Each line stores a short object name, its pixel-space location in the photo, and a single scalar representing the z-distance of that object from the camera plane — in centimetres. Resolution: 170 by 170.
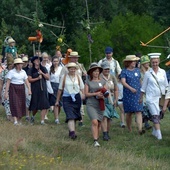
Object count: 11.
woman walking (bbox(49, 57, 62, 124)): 1852
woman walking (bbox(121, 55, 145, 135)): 1543
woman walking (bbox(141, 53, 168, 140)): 1475
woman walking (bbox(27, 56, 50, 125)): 1731
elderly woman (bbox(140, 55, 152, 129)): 1639
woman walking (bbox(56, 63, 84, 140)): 1478
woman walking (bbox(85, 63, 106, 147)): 1397
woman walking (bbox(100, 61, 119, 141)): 1464
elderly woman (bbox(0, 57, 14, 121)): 1790
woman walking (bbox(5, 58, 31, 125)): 1678
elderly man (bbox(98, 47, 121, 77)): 1700
